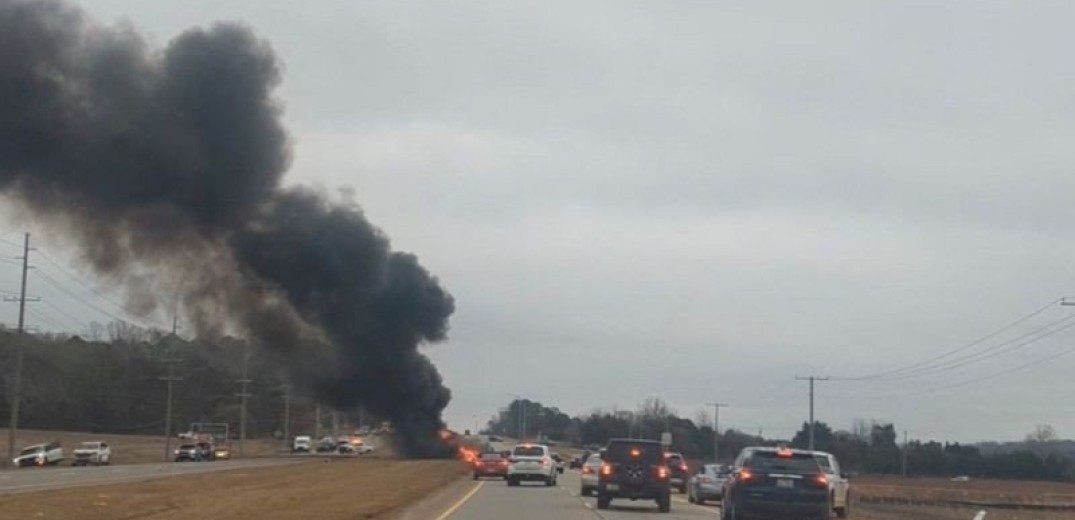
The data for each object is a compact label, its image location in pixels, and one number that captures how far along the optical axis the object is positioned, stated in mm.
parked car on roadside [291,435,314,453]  130125
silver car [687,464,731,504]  53028
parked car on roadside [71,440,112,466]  95062
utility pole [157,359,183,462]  113250
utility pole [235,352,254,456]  129688
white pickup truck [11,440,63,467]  89562
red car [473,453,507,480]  74188
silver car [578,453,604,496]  52344
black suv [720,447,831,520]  30750
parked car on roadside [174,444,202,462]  106000
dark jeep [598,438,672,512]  43719
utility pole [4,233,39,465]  87000
